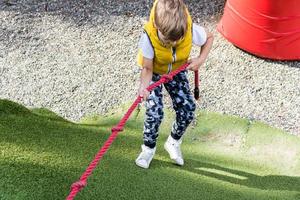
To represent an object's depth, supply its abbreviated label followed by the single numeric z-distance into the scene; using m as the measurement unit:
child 2.56
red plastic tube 4.75
